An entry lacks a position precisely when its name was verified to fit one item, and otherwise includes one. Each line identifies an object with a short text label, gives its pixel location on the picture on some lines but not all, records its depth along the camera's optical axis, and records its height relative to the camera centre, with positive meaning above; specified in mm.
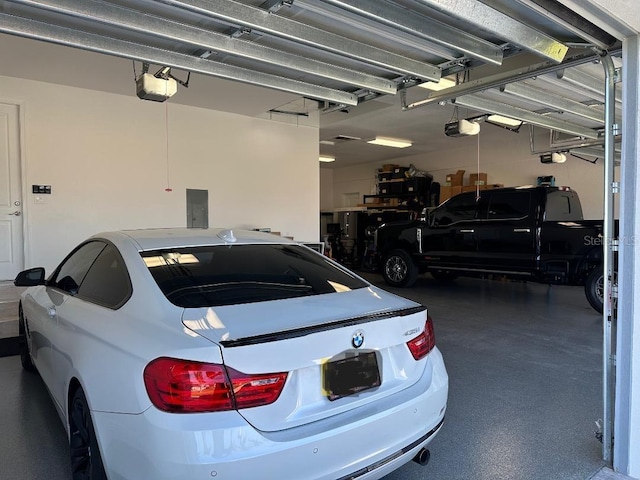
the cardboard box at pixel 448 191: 12266 +958
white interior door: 6289 +431
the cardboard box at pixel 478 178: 11784 +1261
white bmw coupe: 1478 -548
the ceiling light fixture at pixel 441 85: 6261 +2055
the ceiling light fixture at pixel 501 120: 7508 +1823
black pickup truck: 6711 -284
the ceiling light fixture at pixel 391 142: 11338 +2197
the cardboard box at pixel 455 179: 12352 +1298
